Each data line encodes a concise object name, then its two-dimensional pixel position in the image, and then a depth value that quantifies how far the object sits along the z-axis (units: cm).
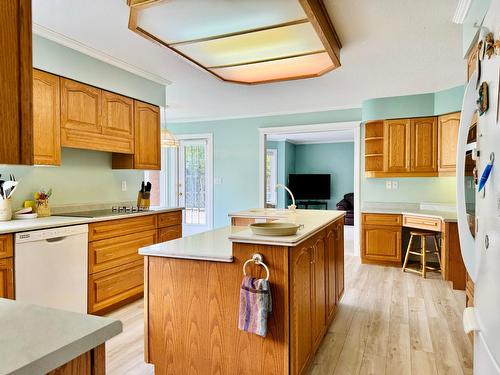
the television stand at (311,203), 1025
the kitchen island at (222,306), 180
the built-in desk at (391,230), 423
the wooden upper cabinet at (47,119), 283
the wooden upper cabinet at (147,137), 390
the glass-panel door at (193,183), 682
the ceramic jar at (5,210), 274
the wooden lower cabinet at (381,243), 475
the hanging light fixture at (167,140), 442
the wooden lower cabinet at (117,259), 300
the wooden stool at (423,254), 437
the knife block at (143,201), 400
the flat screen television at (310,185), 1009
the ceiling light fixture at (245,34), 207
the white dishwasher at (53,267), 243
